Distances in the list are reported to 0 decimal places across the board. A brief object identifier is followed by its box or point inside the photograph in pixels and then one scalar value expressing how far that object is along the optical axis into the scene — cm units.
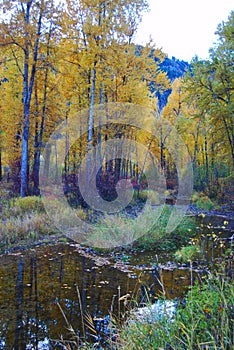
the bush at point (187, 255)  695
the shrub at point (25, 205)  1056
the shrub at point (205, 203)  1800
